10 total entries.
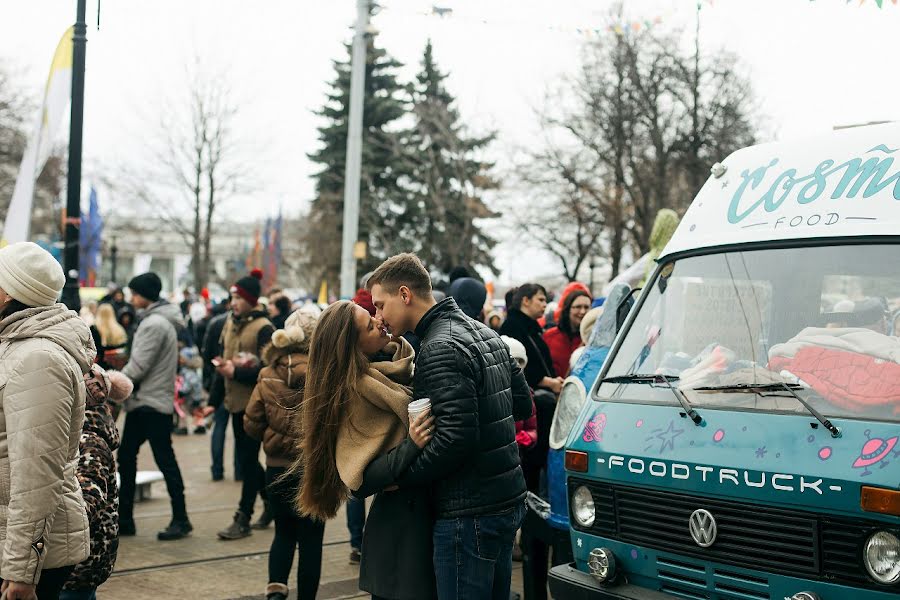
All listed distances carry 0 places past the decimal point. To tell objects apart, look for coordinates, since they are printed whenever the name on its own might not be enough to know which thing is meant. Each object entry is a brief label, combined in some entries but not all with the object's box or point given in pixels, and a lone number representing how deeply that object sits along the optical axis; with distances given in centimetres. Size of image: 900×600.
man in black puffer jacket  378
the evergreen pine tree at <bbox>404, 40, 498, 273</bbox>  2736
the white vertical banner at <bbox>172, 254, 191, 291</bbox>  4097
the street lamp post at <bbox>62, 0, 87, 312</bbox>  874
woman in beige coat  344
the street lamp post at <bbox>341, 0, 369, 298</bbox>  1581
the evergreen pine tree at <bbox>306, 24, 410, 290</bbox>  3616
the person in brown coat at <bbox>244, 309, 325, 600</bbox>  571
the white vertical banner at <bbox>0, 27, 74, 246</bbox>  883
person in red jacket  823
